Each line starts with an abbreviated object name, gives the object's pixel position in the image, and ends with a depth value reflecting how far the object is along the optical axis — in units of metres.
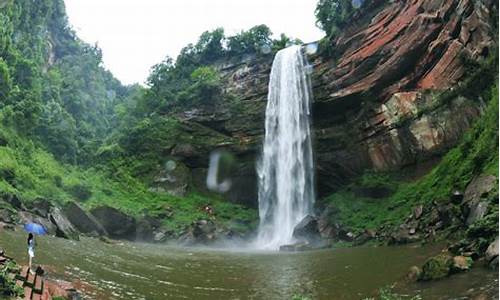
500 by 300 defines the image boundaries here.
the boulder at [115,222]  25.66
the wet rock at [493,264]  8.75
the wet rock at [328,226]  23.03
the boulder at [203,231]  26.48
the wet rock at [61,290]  8.06
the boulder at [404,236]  16.91
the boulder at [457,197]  16.47
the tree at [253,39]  43.97
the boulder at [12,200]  20.80
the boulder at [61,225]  18.91
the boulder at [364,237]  20.58
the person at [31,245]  9.32
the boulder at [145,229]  26.41
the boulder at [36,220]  19.17
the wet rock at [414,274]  9.66
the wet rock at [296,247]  20.55
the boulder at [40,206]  21.34
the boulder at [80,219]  23.44
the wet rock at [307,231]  23.27
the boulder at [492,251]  9.05
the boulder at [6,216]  18.23
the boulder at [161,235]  26.24
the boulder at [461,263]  9.31
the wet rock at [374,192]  25.78
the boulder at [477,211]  12.98
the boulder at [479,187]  14.23
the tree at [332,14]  32.69
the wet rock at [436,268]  9.26
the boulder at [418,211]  19.00
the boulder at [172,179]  33.22
